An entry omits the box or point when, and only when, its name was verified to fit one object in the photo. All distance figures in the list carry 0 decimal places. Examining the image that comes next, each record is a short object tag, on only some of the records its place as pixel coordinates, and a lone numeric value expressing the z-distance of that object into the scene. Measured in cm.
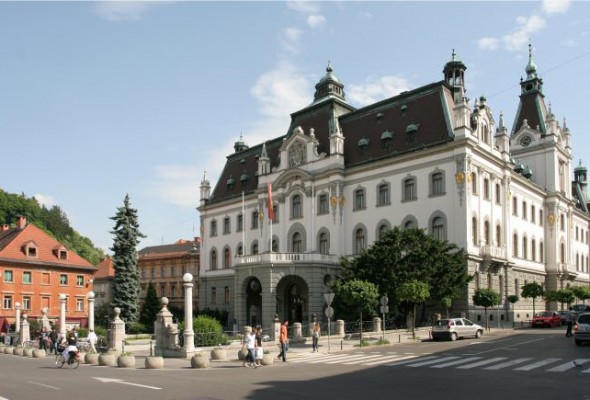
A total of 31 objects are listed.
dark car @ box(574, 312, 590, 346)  3052
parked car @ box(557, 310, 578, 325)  5125
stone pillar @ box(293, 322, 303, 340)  3948
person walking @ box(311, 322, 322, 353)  3269
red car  4854
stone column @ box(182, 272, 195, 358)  3041
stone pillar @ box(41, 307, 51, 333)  4767
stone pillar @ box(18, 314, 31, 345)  4831
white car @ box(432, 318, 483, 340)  3716
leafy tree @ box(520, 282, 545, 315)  5481
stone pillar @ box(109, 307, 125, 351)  3646
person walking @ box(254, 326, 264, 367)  2636
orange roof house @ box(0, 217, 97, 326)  6425
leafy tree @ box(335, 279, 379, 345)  3819
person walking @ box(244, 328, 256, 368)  2605
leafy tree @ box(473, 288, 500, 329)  4588
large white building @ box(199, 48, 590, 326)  5088
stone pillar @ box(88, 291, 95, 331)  4286
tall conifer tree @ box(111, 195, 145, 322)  5659
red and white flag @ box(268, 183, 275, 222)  5456
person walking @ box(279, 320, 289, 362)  2809
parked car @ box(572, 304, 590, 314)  5431
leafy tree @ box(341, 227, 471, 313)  4406
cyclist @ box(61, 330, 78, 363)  2700
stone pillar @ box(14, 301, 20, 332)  5219
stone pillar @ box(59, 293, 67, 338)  4544
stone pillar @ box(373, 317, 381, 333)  4125
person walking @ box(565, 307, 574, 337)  3709
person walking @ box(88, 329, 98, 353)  3492
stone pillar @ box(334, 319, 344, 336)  4056
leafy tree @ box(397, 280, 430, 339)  3943
